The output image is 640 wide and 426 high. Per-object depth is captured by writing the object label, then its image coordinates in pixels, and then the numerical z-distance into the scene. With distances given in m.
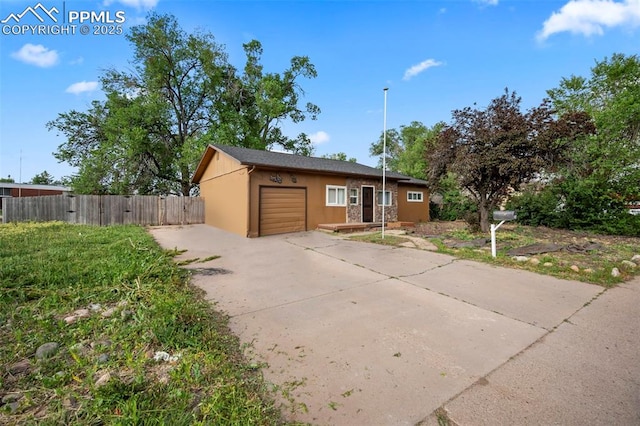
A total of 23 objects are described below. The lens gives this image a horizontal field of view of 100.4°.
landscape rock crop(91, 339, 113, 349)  2.45
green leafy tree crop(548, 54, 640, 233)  10.74
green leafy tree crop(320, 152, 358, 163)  32.53
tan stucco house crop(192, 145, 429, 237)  9.93
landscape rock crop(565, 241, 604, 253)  7.12
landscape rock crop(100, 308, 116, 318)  3.11
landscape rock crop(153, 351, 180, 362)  2.27
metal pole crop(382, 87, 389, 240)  8.95
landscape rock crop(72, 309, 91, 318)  3.08
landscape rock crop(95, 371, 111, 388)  1.94
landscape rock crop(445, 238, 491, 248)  7.73
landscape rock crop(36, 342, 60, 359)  2.31
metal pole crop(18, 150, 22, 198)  27.24
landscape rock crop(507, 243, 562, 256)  6.76
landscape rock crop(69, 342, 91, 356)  2.35
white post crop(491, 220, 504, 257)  6.25
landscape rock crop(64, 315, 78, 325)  2.92
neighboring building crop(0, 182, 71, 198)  26.69
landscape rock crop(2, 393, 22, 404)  1.79
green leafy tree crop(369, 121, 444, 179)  31.05
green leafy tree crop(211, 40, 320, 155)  20.38
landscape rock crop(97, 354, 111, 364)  2.22
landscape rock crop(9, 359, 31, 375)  2.11
